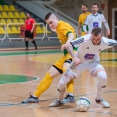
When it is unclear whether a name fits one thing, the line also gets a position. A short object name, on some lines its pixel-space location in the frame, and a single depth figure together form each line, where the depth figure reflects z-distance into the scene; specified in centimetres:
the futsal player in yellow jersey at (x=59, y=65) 1102
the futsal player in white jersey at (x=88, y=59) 1029
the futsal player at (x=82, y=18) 2420
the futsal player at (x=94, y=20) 2159
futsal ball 999
